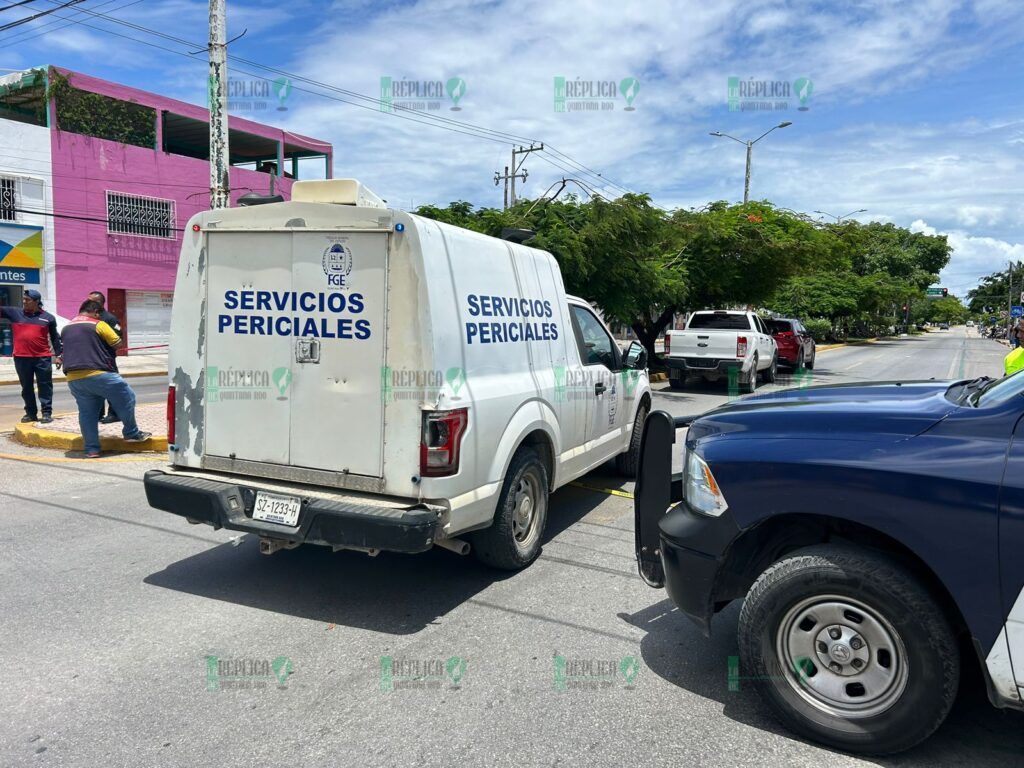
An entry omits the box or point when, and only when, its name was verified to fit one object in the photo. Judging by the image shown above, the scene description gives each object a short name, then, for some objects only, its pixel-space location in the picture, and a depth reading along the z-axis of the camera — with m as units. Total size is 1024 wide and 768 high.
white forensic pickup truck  4.13
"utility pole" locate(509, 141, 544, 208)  37.78
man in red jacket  9.59
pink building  21.97
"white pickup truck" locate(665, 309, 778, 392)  16.34
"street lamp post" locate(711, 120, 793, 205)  29.95
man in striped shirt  7.83
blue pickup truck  2.67
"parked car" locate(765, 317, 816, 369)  22.64
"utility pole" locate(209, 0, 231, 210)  11.18
